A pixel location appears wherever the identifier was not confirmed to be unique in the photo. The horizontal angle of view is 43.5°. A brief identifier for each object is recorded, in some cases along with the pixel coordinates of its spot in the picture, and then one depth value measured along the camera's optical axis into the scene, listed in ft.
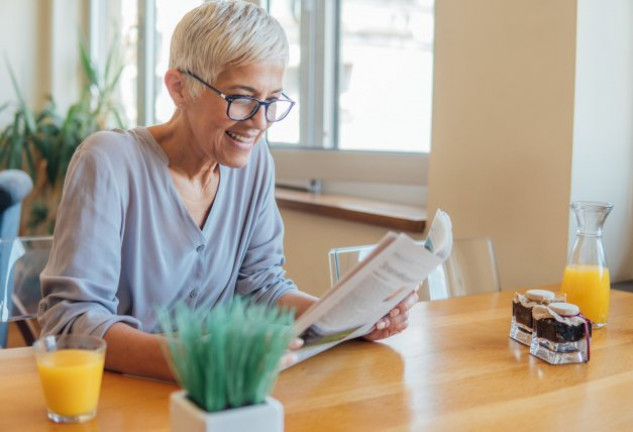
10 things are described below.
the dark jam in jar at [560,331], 4.01
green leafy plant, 13.61
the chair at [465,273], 5.89
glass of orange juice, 2.96
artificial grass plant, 2.21
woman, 4.01
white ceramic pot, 2.25
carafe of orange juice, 4.82
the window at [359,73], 8.79
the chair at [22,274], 5.12
